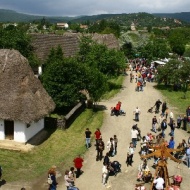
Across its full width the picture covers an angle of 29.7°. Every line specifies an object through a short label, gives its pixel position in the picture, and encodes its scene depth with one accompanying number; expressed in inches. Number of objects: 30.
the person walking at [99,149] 885.2
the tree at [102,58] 1692.9
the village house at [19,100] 947.3
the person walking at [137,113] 1206.9
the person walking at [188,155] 872.3
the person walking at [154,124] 1110.9
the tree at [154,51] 2335.6
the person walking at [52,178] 717.3
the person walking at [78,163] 797.2
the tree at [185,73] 1625.2
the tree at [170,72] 1667.0
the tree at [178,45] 3444.9
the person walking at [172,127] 1066.9
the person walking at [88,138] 956.6
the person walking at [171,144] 925.8
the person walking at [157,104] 1312.6
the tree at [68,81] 1229.7
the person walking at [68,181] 711.7
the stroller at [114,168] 820.0
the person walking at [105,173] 765.9
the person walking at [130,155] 855.7
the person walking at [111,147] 895.1
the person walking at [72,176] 714.2
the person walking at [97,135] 945.1
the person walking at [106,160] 782.4
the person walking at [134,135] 970.1
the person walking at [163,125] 1067.9
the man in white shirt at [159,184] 702.5
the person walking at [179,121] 1154.7
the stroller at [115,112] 1288.1
